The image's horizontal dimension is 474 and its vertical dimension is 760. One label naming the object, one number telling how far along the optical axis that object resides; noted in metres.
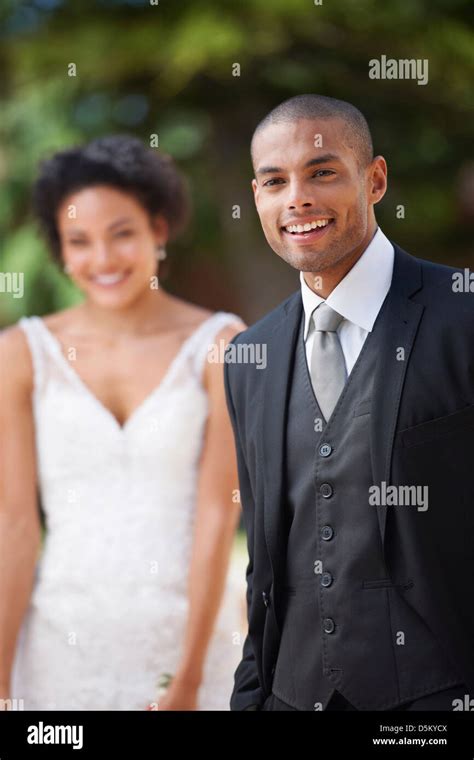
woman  4.36
